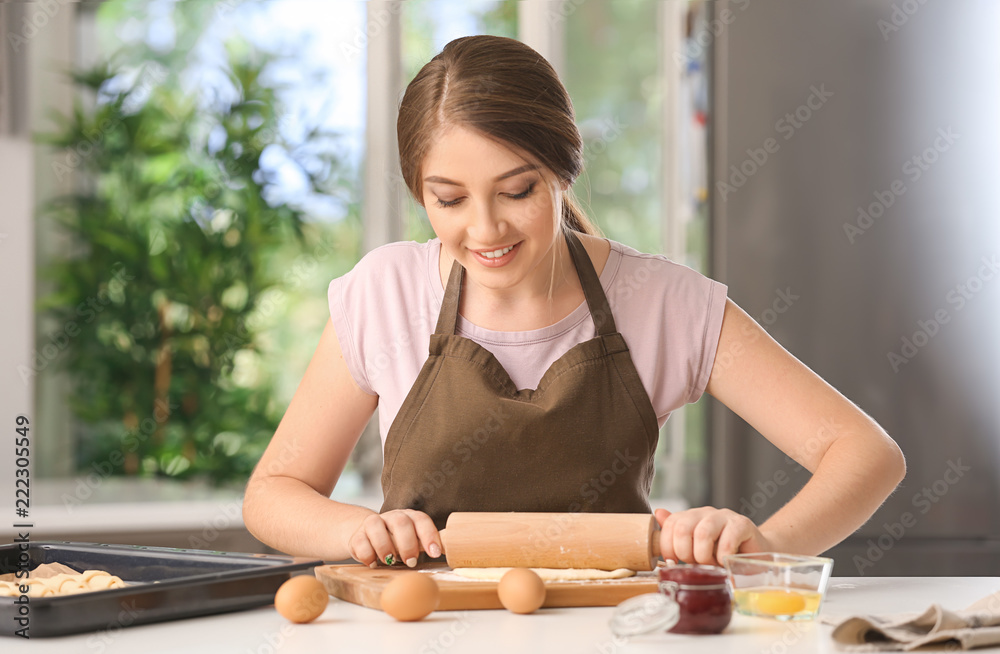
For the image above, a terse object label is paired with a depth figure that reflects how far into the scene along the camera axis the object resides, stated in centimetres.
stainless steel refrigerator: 218
